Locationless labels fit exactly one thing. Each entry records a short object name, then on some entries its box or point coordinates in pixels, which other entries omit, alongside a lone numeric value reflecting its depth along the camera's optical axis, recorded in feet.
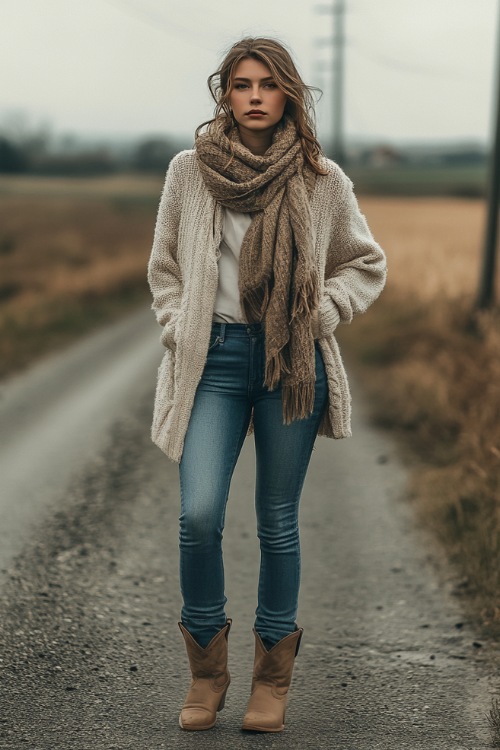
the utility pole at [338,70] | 119.34
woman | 9.80
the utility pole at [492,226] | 39.26
